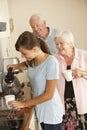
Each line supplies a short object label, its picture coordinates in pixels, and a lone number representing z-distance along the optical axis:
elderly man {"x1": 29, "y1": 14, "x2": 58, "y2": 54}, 2.35
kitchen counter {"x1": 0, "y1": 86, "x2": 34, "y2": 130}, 1.52
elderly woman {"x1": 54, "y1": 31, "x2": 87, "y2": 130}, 1.92
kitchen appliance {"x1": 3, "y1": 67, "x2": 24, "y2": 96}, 1.85
